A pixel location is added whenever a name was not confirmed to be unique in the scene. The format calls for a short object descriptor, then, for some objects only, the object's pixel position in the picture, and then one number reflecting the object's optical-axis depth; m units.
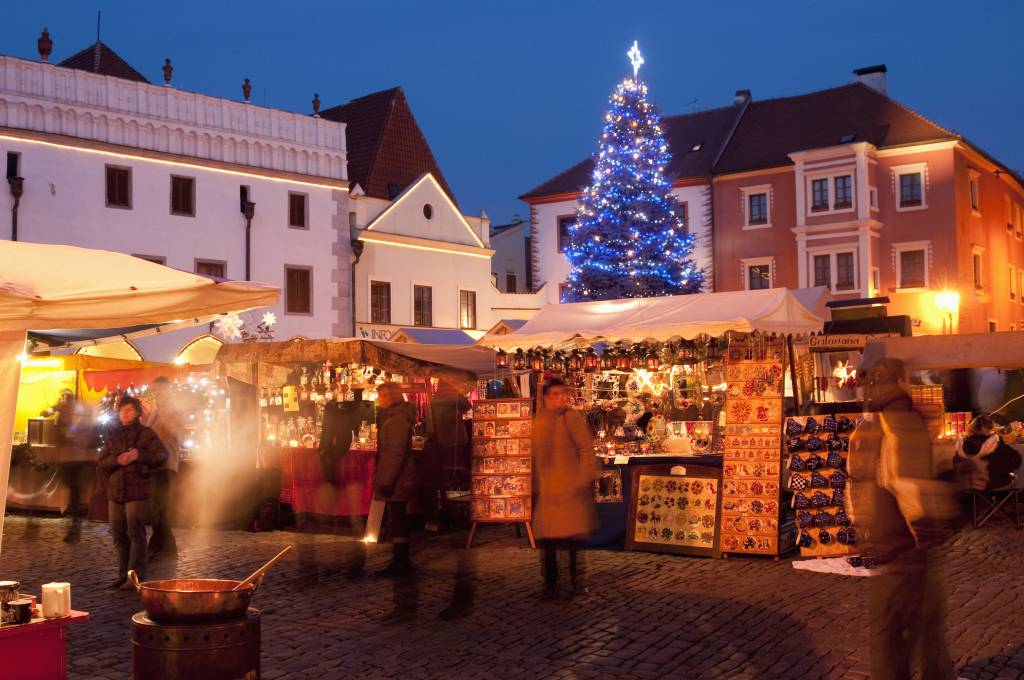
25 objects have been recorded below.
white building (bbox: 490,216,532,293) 49.50
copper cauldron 4.75
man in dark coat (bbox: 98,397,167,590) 9.55
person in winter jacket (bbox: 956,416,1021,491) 12.61
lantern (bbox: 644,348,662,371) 14.31
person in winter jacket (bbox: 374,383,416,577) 10.23
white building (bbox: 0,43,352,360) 26.31
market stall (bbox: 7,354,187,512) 15.09
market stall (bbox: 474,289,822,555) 10.81
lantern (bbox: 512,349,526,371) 15.27
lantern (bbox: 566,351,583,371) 15.23
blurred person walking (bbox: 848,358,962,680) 5.27
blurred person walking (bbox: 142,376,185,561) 11.34
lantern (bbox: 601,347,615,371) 14.77
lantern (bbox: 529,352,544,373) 15.38
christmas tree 31.88
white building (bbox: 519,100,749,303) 42.50
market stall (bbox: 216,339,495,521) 12.99
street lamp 31.69
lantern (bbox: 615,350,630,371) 14.62
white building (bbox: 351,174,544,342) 33.69
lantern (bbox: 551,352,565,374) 15.44
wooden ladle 4.94
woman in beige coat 8.94
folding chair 12.74
